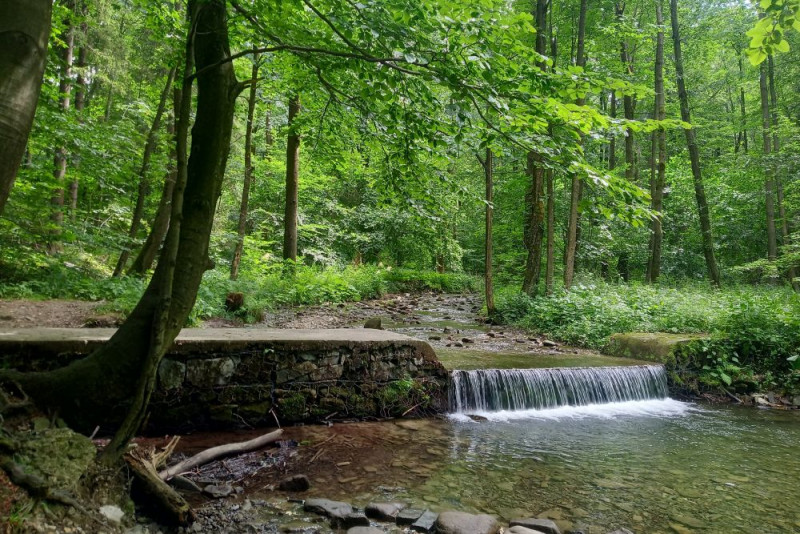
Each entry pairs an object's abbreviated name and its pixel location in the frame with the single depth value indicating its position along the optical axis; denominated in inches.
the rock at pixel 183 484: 141.2
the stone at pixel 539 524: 128.7
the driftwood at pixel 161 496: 117.7
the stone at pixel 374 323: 401.4
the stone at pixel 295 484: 148.6
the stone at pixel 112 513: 104.2
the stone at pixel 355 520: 129.0
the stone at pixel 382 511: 134.3
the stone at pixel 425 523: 129.6
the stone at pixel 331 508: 130.9
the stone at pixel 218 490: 140.1
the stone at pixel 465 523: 125.7
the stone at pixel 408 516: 132.4
